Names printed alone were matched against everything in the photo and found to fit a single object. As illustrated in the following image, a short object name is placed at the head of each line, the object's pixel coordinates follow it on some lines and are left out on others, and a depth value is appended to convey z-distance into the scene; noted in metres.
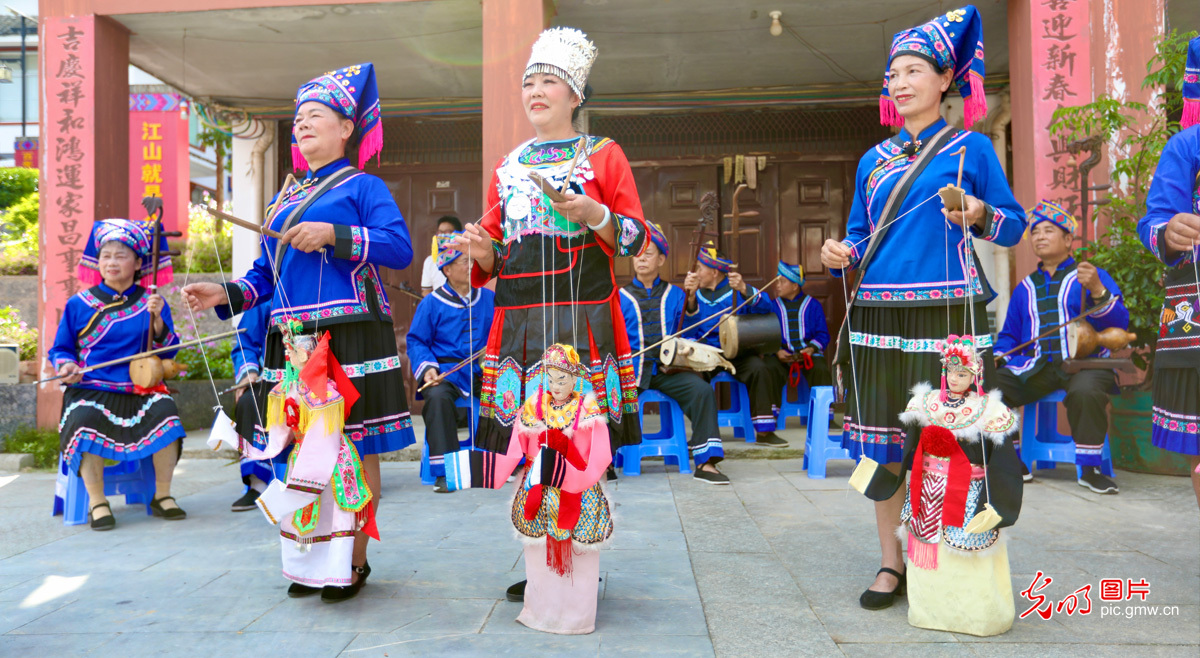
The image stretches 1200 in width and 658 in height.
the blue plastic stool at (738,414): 6.42
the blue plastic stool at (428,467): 5.20
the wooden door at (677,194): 8.32
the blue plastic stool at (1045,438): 5.03
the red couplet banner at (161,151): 10.73
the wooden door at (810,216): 8.27
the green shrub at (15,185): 14.67
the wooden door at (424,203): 8.55
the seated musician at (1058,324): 4.74
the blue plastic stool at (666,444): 5.46
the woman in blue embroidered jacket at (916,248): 2.61
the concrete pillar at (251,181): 8.63
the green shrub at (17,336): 7.12
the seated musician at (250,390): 4.63
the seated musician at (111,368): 4.22
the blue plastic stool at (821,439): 5.18
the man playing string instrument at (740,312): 6.24
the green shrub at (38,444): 6.08
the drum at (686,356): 5.54
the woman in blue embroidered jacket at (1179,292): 2.58
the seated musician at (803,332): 6.71
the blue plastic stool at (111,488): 4.18
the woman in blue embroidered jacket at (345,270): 2.81
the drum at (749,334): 6.18
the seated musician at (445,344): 5.09
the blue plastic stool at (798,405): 6.76
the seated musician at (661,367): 5.22
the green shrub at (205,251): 10.05
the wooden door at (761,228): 8.28
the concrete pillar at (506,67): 6.04
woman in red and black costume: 2.63
